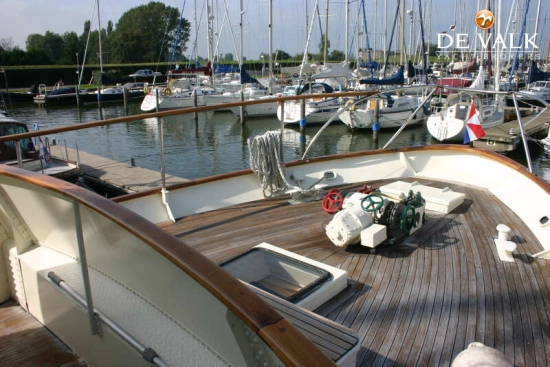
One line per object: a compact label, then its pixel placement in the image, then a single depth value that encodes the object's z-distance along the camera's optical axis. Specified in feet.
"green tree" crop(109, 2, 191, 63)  232.94
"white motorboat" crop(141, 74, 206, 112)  100.83
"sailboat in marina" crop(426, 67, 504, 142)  60.34
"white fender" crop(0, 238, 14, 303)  8.68
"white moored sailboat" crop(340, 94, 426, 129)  74.79
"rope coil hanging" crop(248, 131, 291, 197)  16.30
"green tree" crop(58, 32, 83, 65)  208.95
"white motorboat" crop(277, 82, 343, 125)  77.71
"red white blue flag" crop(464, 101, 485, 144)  17.01
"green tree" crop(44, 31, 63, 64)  254.06
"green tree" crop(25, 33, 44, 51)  253.03
